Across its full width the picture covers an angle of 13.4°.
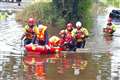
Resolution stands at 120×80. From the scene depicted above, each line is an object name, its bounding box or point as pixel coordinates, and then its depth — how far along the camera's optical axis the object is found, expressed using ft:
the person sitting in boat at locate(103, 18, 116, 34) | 108.17
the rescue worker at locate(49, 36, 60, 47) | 73.10
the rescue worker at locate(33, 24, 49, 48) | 71.58
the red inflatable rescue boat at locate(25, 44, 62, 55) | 69.10
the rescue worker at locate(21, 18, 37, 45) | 72.59
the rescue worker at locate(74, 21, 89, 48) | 77.10
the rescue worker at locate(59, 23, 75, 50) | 73.87
